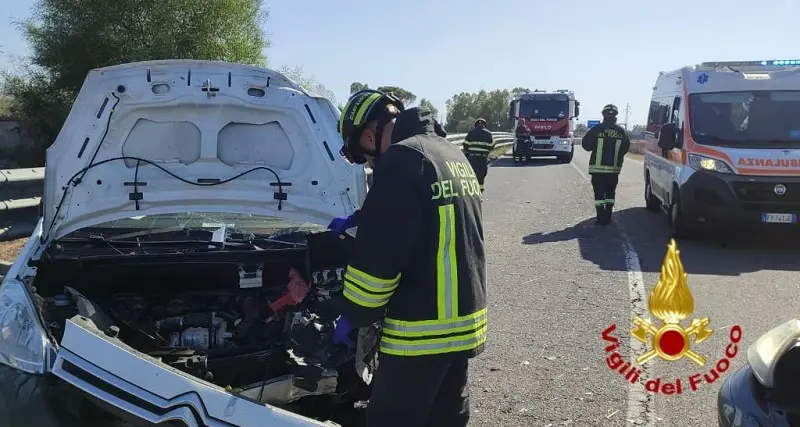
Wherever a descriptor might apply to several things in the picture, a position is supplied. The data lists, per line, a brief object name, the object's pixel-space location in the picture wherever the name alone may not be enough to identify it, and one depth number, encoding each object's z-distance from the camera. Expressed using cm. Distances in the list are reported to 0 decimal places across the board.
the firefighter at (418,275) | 233
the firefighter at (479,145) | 1357
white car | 311
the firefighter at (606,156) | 1083
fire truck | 2608
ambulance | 884
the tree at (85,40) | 2020
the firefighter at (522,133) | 2580
